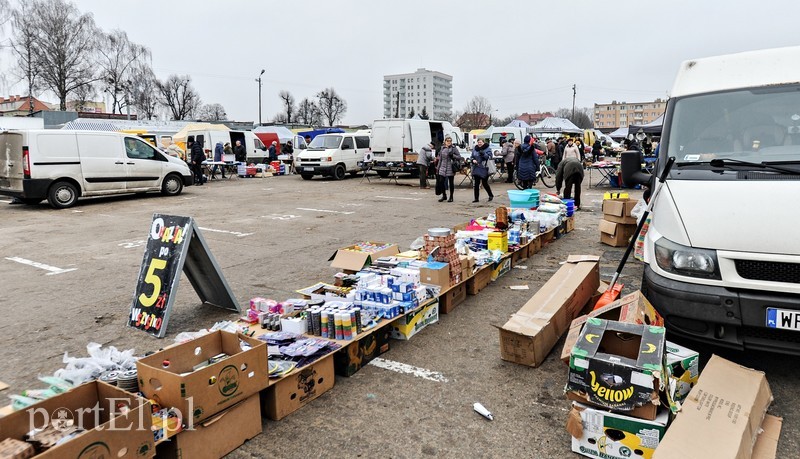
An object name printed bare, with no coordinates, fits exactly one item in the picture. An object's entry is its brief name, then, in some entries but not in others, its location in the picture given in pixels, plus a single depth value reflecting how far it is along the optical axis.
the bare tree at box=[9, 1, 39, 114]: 40.81
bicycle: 19.42
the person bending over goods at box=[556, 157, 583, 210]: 11.44
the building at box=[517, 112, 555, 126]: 123.61
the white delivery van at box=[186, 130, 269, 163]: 25.70
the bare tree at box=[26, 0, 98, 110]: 42.09
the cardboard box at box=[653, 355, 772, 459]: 2.45
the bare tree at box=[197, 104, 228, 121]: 83.25
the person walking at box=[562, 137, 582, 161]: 12.98
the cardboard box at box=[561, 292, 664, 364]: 3.49
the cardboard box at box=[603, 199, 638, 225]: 8.11
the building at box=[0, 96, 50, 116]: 79.38
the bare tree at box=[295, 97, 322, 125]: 91.03
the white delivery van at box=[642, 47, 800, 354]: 3.23
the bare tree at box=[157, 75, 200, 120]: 77.75
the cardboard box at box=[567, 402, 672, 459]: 2.68
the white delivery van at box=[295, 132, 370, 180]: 21.05
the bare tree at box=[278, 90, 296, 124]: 88.75
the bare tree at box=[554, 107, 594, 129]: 103.57
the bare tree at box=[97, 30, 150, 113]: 50.69
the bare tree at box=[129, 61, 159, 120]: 54.97
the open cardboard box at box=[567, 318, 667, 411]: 2.69
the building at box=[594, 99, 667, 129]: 131.12
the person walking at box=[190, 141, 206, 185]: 19.81
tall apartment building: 124.29
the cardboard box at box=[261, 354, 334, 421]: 3.24
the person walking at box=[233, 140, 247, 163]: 25.88
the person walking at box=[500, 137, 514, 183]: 18.91
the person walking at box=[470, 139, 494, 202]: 12.85
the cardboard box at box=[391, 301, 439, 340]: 4.44
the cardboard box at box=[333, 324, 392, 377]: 3.81
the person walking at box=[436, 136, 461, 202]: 13.34
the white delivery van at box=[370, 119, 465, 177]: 19.53
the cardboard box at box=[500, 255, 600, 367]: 3.91
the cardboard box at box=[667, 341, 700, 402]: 3.21
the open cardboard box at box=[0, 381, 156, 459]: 2.15
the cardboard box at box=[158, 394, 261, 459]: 2.65
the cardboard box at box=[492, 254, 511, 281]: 6.26
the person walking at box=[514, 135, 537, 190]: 12.76
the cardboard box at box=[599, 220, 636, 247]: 8.23
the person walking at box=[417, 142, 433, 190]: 17.42
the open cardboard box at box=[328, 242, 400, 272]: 5.60
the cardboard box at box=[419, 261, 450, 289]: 4.95
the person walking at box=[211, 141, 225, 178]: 22.98
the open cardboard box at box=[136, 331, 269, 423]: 2.65
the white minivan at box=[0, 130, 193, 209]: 12.19
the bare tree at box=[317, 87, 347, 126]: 90.75
